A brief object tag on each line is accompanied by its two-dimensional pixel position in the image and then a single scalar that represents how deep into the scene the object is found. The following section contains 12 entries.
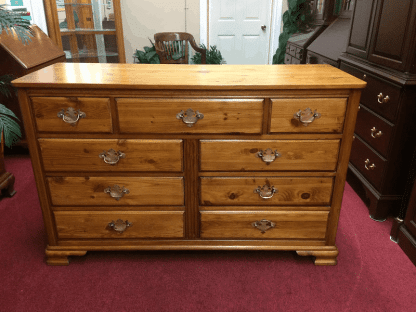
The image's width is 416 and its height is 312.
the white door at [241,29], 4.89
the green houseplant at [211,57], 4.68
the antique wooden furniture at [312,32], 3.54
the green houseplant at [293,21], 4.10
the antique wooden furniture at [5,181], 2.24
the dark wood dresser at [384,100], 1.81
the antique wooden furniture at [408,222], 1.74
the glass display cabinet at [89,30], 4.16
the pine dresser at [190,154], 1.39
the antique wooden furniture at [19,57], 2.63
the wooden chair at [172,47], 3.77
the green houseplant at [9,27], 1.90
